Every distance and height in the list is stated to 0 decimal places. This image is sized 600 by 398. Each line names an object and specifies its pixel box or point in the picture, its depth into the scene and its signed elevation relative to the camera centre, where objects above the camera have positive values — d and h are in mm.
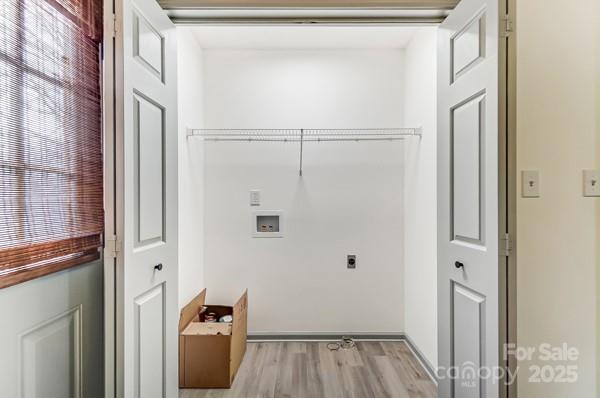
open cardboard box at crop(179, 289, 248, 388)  2303 -1075
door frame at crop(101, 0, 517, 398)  1206 +36
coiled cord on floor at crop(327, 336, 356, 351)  2957 -1279
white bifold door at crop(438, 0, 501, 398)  1281 -16
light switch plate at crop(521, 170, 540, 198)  1354 +44
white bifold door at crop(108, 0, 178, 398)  1221 -17
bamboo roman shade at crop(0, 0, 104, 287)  990 +200
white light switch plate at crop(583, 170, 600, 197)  1373 +52
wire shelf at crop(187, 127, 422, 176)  3084 +549
